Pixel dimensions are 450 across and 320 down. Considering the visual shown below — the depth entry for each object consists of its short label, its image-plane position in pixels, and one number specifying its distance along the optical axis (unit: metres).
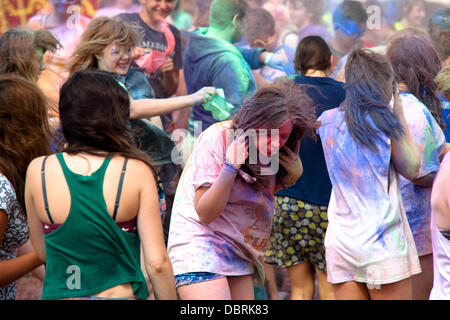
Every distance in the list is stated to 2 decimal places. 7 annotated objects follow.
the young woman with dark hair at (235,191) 5.88
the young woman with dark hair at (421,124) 7.35
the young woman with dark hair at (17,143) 6.05
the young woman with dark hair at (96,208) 4.83
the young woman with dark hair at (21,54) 8.81
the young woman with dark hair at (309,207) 8.53
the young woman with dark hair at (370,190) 6.52
